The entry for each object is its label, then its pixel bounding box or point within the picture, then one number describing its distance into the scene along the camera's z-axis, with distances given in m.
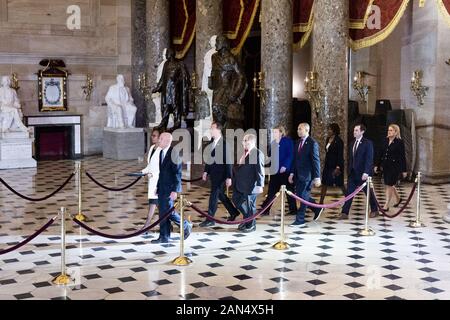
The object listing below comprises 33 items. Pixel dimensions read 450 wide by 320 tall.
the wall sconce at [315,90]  13.13
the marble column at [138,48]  21.78
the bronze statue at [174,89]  17.22
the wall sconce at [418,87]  15.57
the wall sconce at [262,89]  14.59
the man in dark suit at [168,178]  9.17
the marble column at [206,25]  16.92
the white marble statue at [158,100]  18.81
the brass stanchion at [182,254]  8.52
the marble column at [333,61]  13.02
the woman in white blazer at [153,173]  9.62
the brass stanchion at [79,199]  11.24
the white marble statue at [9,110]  18.53
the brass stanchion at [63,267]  7.67
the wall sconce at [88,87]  21.12
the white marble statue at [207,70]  16.19
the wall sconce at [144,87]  19.91
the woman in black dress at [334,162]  11.41
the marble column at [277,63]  14.32
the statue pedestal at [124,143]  20.36
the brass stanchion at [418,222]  10.94
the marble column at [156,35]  19.69
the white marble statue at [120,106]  20.64
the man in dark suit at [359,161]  10.93
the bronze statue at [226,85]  14.63
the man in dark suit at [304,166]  10.72
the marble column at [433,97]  15.23
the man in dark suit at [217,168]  10.26
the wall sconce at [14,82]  19.66
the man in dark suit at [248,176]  10.04
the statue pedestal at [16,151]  18.27
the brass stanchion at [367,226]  10.31
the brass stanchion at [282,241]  9.32
